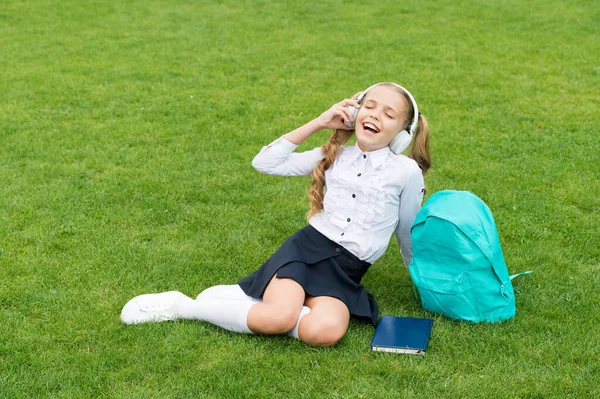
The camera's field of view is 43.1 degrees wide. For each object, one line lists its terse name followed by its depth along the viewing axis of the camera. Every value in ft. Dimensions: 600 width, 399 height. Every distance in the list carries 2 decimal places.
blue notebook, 12.59
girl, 13.29
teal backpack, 13.26
